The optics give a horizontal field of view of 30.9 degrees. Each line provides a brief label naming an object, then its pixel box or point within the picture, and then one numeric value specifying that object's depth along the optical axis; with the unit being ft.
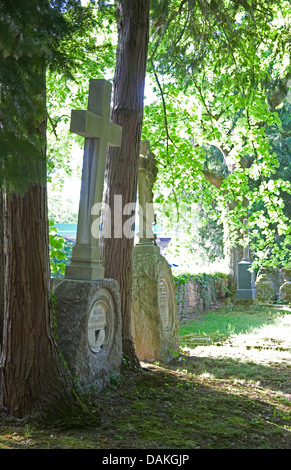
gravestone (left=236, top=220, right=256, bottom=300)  52.90
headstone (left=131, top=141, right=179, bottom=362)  23.99
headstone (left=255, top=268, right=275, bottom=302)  55.14
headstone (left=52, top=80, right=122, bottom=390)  15.03
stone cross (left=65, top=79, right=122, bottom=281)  16.28
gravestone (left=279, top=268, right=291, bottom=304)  55.01
